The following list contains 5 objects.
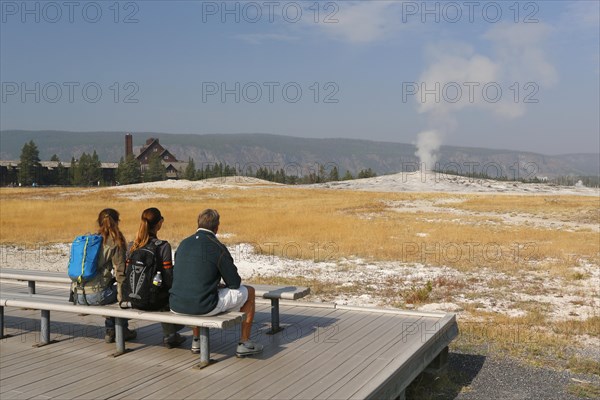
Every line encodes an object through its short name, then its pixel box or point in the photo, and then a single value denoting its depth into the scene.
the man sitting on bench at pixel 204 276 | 6.54
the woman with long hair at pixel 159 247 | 6.87
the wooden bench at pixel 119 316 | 6.29
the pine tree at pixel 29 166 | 102.19
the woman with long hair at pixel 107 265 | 7.22
